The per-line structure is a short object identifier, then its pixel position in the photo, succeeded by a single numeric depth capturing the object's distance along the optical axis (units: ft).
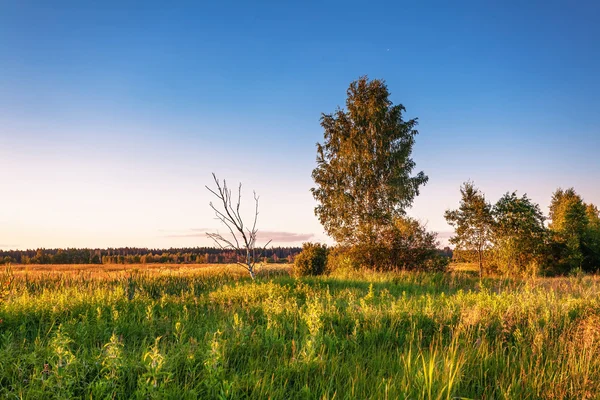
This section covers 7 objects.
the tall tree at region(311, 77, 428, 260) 84.69
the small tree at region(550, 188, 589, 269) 100.89
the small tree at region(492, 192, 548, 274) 86.79
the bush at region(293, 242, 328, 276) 80.12
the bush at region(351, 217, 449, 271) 77.61
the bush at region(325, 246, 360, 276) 74.84
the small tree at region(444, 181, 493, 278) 86.02
